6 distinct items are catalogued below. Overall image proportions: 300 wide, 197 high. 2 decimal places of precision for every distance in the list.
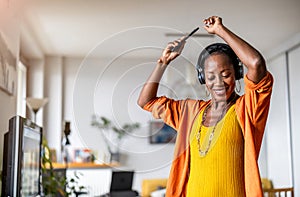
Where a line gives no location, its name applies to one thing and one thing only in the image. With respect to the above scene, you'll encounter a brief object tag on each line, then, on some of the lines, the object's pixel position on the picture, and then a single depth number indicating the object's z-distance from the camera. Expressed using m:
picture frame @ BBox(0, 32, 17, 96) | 2.22
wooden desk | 4.62
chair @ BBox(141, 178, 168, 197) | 4.58
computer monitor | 1.60
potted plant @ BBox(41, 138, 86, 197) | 2.80
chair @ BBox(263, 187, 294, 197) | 3.06
